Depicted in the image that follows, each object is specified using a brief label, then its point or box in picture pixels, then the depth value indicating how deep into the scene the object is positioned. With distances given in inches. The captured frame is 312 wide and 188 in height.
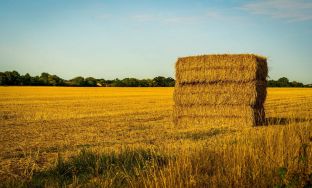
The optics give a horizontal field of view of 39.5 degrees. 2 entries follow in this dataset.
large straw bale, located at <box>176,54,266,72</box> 567.5
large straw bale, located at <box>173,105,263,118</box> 558.9
